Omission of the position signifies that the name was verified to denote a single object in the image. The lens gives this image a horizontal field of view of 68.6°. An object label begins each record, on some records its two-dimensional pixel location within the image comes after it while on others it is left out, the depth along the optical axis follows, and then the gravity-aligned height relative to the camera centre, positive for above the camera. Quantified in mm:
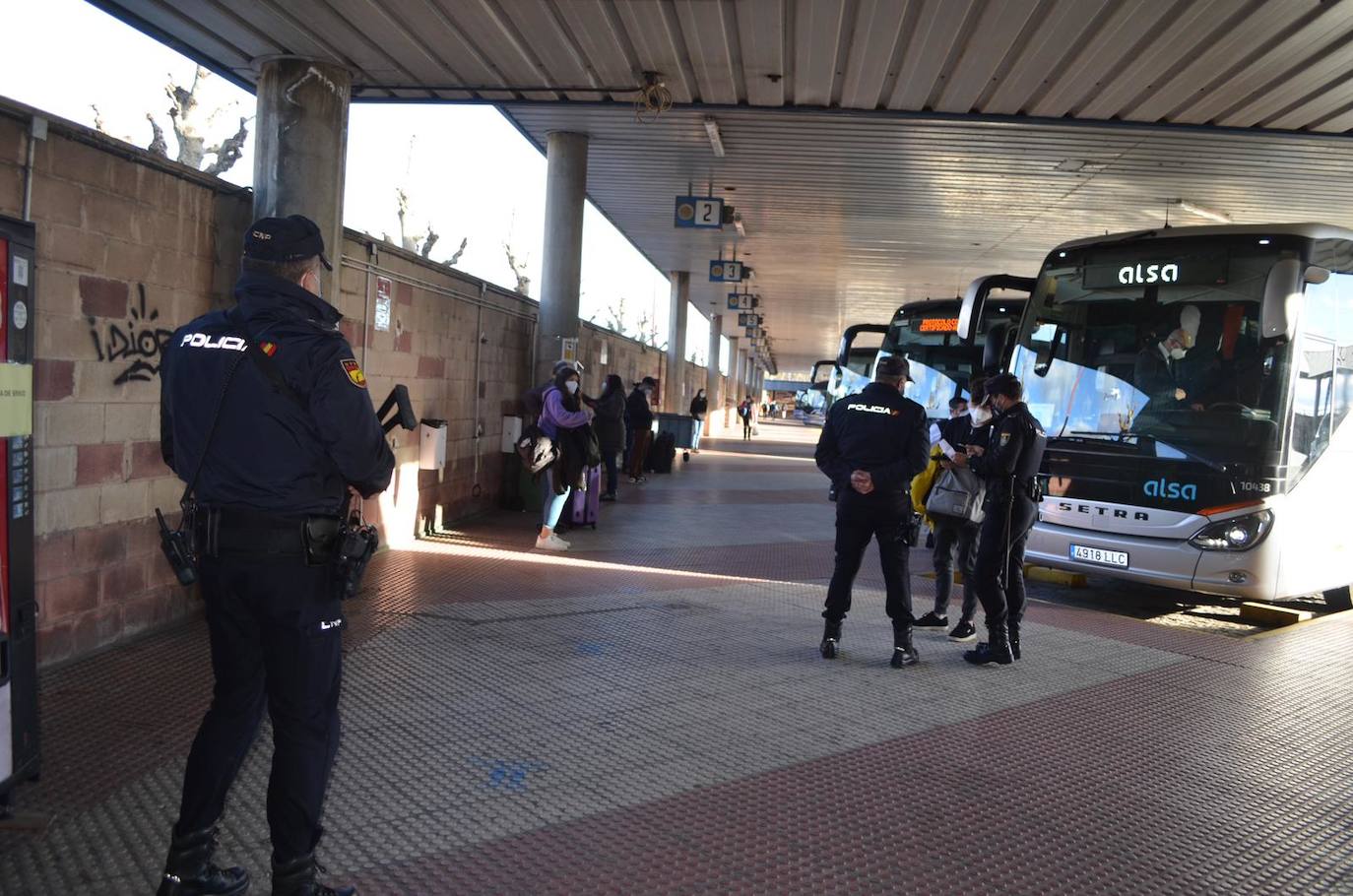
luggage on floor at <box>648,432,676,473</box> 21031 -1307
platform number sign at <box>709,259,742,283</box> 21453 +2727
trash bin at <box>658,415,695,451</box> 24359 -847
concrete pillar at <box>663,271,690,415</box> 28438 +1499
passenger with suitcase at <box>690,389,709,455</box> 26875 -445
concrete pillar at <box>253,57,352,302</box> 7711 +1782
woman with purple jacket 10109 -368
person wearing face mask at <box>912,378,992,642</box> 7289 -1003
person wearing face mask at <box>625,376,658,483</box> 18172 -657
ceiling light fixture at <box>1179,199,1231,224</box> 15859 +3553
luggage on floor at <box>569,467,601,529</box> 11836 -1400
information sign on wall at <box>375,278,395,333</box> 9297 +678
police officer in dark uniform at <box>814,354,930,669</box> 6094 -413
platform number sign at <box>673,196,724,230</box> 15148 +2777
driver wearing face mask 8164 +455
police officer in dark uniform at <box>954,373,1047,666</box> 6367 -493
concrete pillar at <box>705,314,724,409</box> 37938 +1391
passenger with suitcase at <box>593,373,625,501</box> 14195 -439
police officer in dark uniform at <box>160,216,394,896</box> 2852 -421
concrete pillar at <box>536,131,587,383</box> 13789 +1987
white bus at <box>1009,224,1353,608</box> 7598 +132
